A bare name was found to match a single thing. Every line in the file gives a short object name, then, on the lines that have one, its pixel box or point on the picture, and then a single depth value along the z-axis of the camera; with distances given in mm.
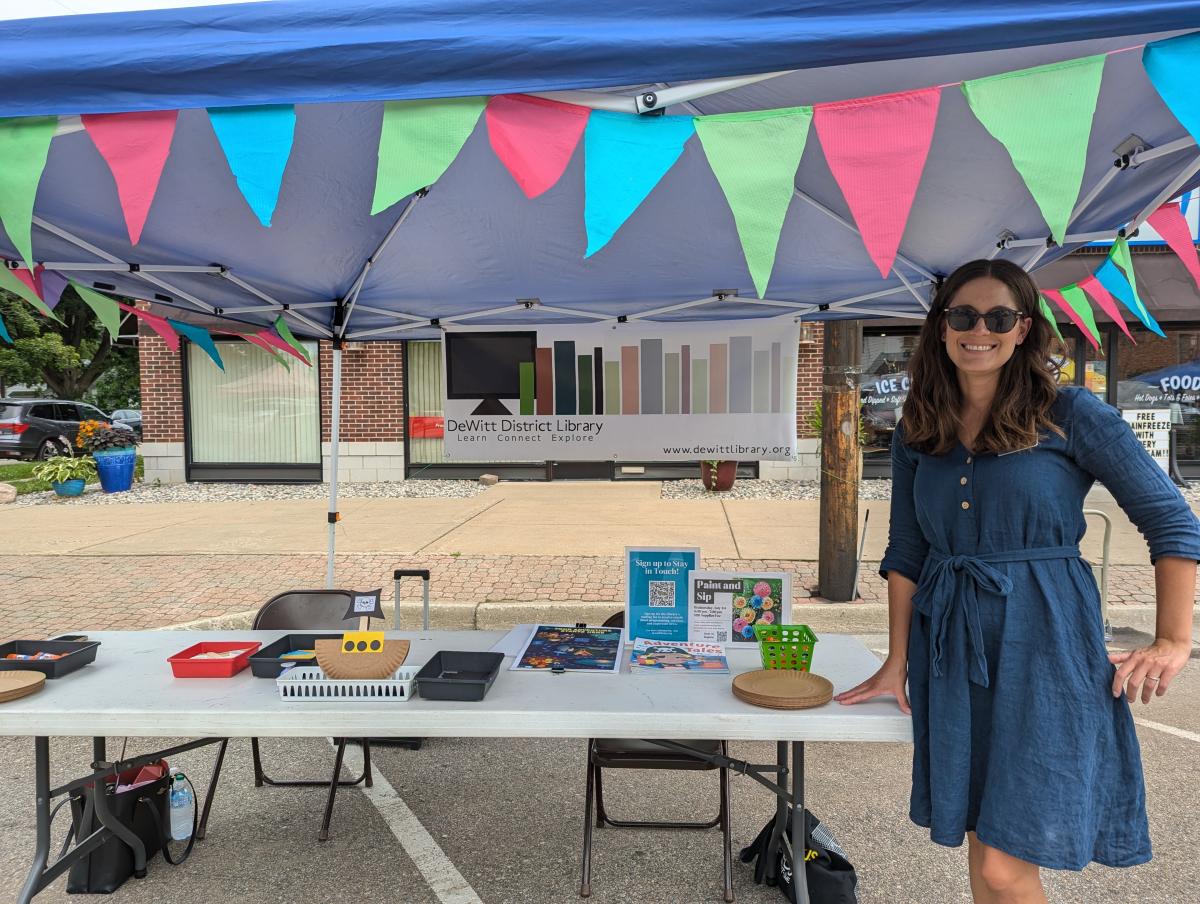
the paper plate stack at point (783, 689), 2202
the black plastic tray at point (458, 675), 2279
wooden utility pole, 5379
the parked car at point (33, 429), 18297
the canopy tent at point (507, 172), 1740
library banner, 4391
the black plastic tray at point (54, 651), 2498
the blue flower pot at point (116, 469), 11812
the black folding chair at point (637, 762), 2660
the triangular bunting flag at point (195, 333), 4418
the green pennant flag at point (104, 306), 3803
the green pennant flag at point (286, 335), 4336
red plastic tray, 2539
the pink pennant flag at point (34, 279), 3195
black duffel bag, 2455
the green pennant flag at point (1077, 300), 3799
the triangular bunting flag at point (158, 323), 3956
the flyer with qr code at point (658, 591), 2973
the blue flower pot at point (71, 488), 11719
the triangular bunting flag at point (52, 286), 3396
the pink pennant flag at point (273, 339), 4629
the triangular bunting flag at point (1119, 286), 3273
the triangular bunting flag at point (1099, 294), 3572
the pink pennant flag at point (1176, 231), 2443
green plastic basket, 2518
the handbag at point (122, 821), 2678
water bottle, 2902
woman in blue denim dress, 1683
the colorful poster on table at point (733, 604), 2912
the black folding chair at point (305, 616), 3430
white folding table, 2162
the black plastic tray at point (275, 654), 2520
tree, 21219
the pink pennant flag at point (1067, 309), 3666
